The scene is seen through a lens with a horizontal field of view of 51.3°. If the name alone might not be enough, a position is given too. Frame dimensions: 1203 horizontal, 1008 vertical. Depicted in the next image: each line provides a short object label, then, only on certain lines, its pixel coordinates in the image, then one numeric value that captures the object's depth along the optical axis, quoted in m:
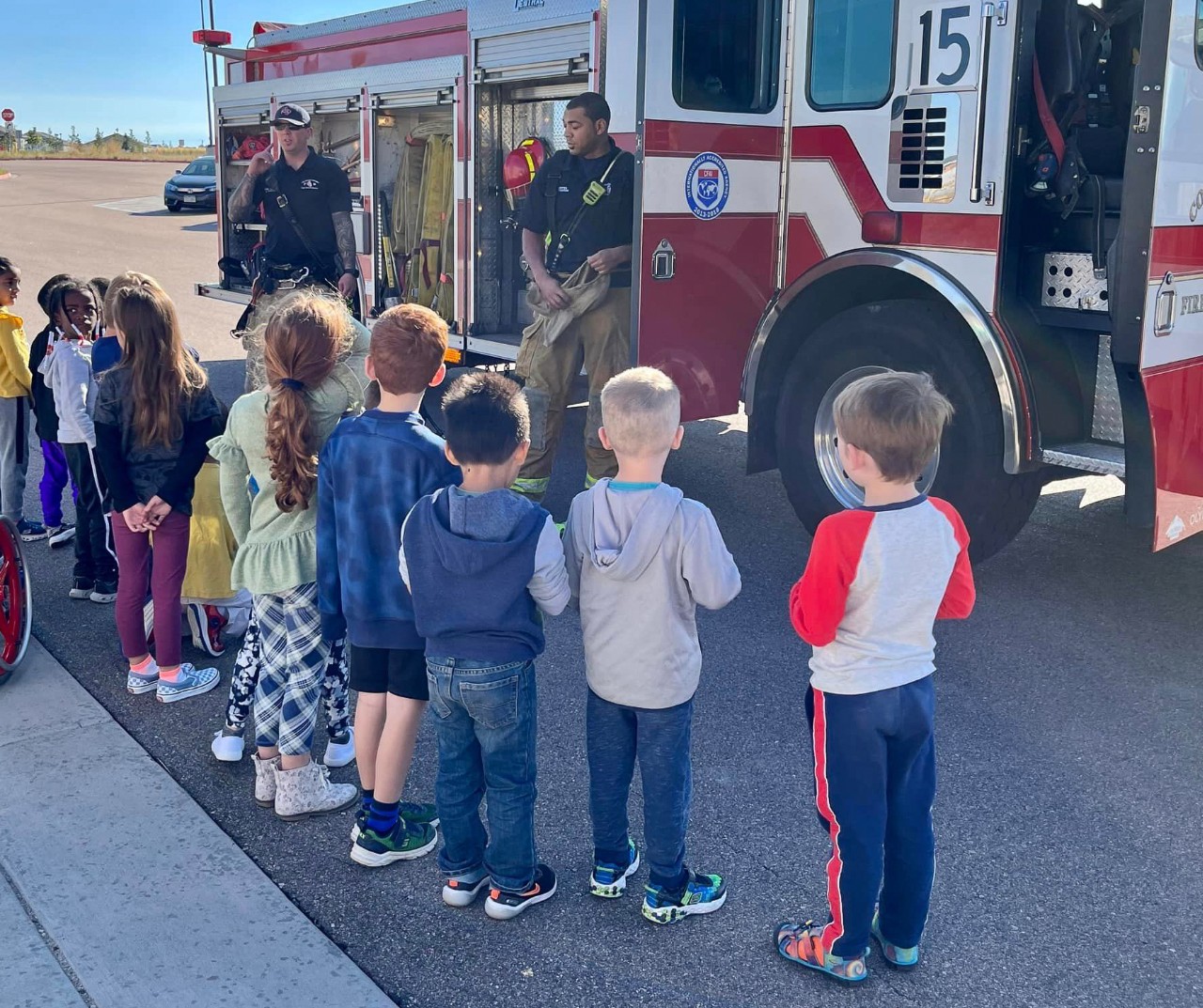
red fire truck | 4.44
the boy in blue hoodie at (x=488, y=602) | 2.70
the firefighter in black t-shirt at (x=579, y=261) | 5.89
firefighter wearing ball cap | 6.90
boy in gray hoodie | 2.68
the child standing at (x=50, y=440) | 4.99
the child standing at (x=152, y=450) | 3.84
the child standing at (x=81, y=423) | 4.73
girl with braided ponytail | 3.23
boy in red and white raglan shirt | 2.49
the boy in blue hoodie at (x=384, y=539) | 3.01
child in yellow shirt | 5.25
